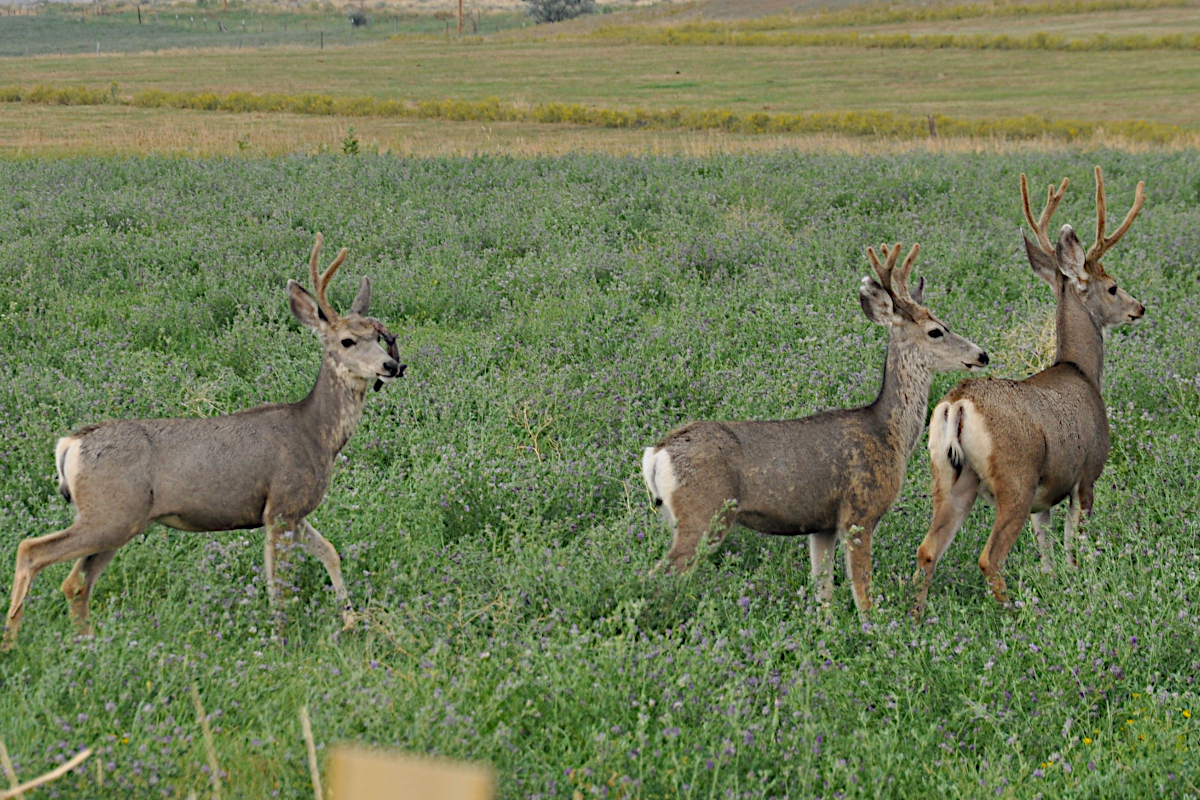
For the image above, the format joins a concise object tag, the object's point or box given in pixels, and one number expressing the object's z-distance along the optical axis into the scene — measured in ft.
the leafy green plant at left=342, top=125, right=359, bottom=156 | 135.37
